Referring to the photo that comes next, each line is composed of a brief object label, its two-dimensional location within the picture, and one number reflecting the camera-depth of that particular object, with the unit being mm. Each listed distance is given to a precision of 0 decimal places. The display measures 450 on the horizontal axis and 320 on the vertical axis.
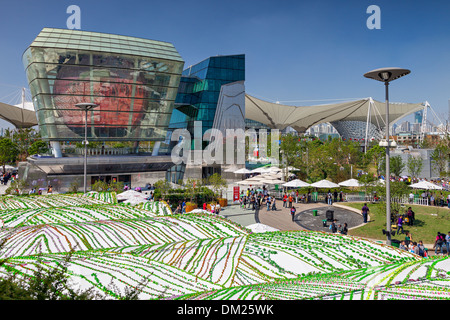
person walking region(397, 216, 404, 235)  18859
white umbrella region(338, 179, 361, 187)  30688
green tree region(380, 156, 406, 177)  38625
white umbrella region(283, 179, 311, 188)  29722
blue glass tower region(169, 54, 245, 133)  48688
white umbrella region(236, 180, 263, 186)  31688
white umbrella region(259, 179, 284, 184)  31800
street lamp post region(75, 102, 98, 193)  23103
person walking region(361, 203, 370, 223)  22016
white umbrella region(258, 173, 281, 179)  33781
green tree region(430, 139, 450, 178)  36788
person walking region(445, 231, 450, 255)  15484
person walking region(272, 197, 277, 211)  26280
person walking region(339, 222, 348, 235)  17866
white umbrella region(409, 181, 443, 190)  27050
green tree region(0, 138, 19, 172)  47253
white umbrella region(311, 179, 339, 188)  29266
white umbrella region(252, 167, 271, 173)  39512
